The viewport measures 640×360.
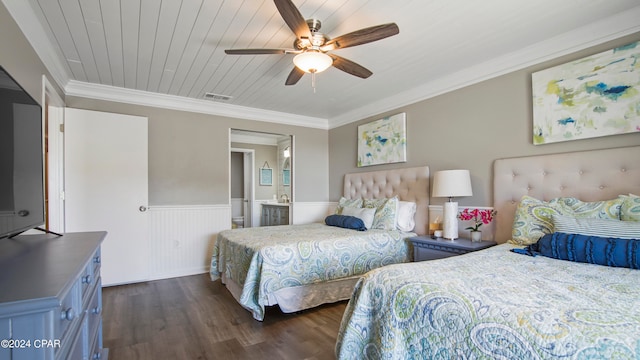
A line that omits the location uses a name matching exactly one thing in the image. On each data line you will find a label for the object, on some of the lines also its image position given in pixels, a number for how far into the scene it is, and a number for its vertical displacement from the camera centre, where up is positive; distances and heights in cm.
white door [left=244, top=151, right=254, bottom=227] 730 -17
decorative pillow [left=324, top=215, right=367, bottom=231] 366 -50
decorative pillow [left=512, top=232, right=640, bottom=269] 172 -42
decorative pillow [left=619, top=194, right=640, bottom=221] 193 -19
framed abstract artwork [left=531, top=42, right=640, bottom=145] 224 +65
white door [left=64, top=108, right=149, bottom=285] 353 -1
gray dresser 70 -29
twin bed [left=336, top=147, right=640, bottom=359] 98 -49
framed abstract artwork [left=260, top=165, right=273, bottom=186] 749 +17
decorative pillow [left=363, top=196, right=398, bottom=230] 367 -40
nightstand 279 -63
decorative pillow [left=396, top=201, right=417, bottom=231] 372 -43
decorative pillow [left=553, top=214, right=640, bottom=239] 183 -30
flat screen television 123 +11
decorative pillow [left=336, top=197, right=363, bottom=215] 429 -31
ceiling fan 193 +100
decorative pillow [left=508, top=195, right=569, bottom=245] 232 -31
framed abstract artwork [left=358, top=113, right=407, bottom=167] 403 +57
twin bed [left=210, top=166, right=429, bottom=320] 269 -74
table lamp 302 -9
